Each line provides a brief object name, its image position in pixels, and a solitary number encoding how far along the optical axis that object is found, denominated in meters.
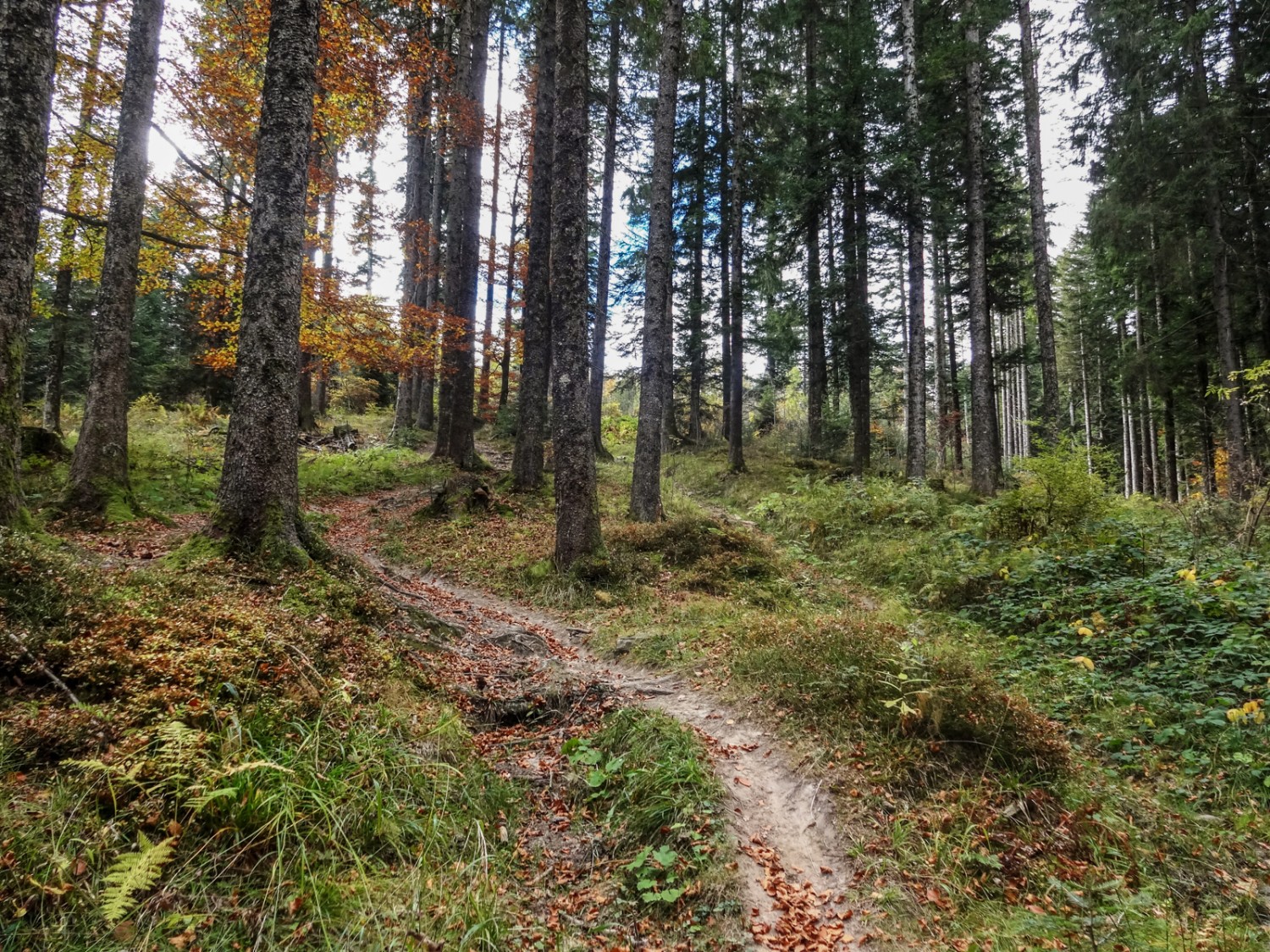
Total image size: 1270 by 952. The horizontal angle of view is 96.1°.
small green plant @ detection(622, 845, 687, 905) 2.98
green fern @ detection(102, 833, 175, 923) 1.95
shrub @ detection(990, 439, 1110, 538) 8.49
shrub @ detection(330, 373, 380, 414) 27.62
